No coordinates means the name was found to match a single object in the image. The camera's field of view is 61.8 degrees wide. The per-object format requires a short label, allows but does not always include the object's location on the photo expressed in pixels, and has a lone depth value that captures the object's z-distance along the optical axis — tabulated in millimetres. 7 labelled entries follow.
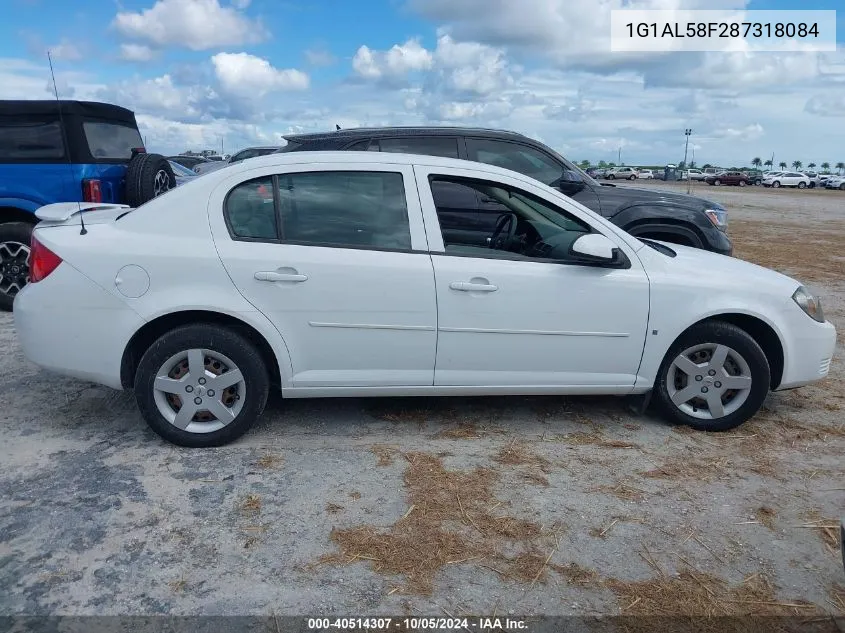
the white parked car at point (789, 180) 57500
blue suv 6855
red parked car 61688
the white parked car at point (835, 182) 54788
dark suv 6812
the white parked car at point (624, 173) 72000
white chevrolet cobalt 3910
